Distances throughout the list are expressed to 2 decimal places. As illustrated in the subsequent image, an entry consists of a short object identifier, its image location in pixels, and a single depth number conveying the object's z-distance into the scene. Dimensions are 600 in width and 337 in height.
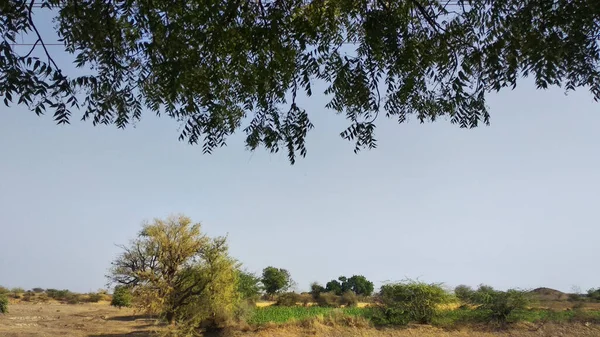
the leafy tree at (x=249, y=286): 33.03
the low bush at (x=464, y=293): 30.35
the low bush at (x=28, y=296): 62.92
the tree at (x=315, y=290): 49.37
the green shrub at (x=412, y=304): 28.42
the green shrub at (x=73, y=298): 64.19
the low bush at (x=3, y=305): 37.69
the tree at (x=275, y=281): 49.97
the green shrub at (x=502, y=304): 27.45
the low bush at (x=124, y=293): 23.64
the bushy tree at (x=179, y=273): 23.75
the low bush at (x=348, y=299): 46.50
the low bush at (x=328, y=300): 46.99
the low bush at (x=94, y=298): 65.62
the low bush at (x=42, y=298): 62.85
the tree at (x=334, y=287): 56.13
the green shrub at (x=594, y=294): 46.20
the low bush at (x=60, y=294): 68.40
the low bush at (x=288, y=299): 45.94
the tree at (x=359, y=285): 65.31
